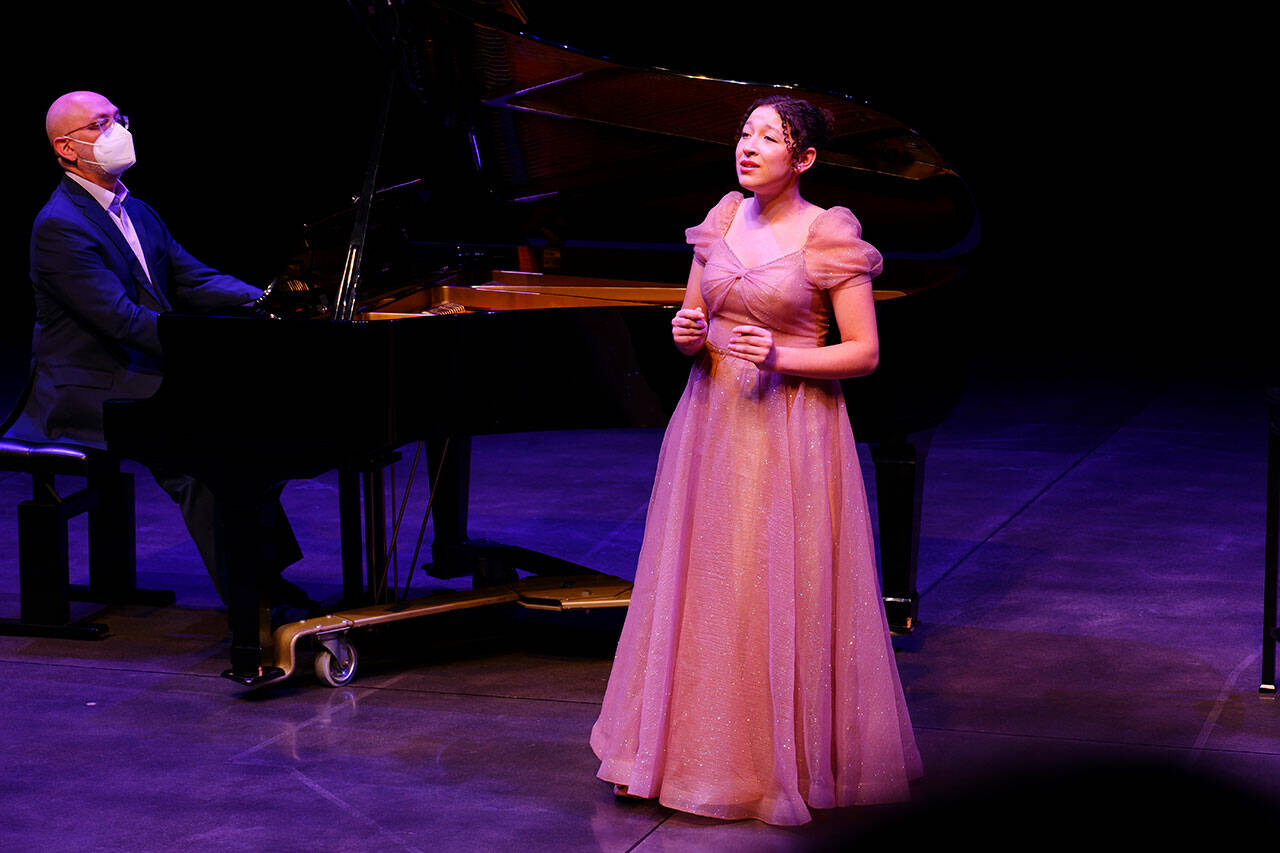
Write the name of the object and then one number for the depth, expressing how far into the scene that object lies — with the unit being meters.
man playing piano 8.98
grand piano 7.77
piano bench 8.88
